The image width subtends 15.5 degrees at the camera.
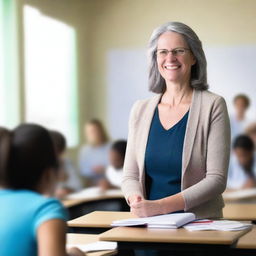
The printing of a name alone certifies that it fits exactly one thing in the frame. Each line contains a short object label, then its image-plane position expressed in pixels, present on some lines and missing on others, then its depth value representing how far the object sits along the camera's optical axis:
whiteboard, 14.09
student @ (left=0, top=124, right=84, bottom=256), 2.33
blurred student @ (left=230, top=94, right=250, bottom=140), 13.36
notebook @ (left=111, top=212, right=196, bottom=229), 3.86
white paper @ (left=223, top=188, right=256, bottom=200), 8.73
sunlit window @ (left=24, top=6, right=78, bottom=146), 12.19
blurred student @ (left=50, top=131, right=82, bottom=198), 9.42
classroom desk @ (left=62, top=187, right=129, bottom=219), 7.57
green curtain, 11.46
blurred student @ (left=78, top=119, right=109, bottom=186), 12.66
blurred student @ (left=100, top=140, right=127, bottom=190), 9.30
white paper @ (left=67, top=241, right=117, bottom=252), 3.74
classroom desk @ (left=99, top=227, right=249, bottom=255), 3.61
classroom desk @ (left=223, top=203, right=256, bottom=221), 4.85
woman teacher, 4.01
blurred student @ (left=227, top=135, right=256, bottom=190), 10.28
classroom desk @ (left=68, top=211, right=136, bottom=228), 4.38
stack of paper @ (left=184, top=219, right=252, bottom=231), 3.83
